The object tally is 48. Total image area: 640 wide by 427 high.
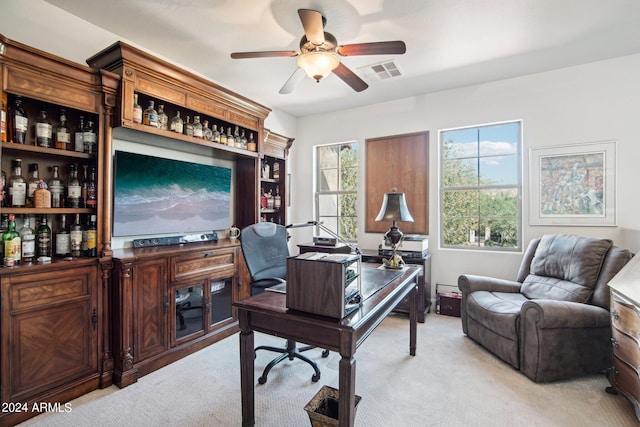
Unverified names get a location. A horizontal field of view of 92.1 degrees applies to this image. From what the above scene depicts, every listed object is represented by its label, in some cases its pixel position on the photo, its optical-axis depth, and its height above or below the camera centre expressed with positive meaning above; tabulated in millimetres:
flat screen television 2623 +166
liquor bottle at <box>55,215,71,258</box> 2156 -214
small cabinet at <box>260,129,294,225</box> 4051 +450
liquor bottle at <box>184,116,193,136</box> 2834 +777
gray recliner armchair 2199 -757
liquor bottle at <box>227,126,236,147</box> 3214 +771
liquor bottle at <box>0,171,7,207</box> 1878 +149
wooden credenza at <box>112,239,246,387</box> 2227 -744
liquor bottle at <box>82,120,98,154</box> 2213 +516
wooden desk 1355 -565
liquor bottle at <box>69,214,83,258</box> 2188 -188
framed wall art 3059 +308
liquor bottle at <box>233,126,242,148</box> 3320 +808
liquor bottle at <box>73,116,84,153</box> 2221 +518
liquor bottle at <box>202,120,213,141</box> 2982 +792
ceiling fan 1907 +1081
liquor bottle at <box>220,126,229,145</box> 3127 +761
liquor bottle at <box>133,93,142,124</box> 2341 +779
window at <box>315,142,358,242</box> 4559 +394
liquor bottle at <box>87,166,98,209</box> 2221 +136
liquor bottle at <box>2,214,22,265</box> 1872 -185
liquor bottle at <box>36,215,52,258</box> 2088 -192
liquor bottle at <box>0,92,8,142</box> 1799 +560
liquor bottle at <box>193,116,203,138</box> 2861 +791
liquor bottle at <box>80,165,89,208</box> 2242 +174
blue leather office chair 2326 -386
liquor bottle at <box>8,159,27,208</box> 1976 +164
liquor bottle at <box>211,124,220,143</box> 3066 +782
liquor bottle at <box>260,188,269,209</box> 3996 +161
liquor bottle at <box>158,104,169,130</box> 2617 +806
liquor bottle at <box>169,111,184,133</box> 2689 +775
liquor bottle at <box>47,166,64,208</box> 2143 +165
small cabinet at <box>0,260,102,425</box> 1799 -774
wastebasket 1494 -988
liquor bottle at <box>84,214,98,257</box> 2209 -209
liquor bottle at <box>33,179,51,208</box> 2037 +110
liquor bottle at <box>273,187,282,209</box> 4215 +169
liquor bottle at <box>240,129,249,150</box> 3393 +795
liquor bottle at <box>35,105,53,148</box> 2053 +550
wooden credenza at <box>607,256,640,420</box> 1765 -726
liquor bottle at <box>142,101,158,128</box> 2488 +781
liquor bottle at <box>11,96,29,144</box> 1945 +571
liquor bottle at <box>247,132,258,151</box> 3473 +781
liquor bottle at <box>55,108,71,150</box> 2131 +543
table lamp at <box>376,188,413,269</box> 3480 +54
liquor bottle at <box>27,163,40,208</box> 2070 +207
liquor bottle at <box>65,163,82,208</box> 2184 +163
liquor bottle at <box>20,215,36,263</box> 1985 -201
